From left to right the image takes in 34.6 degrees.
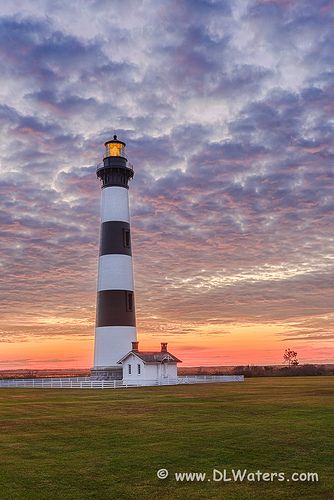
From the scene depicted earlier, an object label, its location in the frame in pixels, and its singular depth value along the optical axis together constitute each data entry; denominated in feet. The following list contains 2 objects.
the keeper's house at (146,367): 153.08
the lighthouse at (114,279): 150.71
